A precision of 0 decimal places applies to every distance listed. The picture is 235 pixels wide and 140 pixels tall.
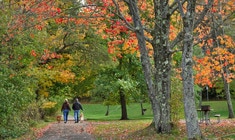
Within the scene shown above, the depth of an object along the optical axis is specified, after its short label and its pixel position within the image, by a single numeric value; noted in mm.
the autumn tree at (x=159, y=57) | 13047
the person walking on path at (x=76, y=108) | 25844
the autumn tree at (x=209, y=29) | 15483
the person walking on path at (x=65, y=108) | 26203
